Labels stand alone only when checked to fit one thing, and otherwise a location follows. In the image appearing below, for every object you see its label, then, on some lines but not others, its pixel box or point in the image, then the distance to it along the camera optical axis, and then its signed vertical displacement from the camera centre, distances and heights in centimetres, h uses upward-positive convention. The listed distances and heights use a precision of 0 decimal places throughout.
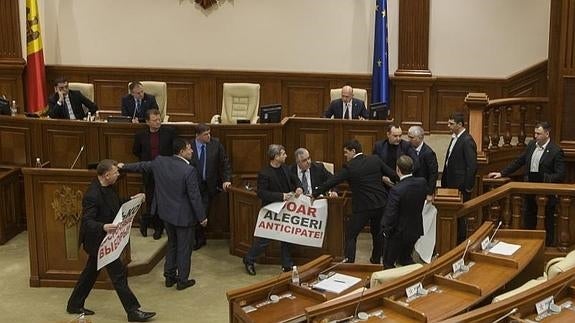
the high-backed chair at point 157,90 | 1105 -7
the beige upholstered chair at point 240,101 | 1095 -22
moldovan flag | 1211 +33
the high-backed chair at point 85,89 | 1085 -4
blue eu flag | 1166 +34
